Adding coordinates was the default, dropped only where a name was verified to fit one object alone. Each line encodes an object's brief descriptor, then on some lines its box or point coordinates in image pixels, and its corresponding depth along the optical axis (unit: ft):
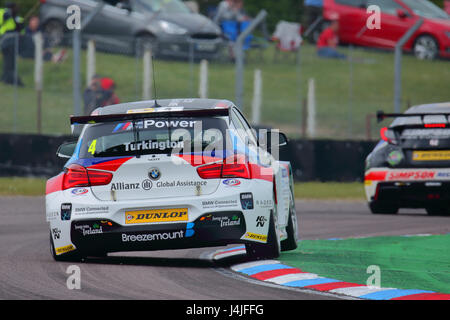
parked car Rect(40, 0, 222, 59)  91.15
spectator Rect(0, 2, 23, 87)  84.64
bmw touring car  31.73
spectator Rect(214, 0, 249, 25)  110.01
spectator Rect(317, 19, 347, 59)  100.42
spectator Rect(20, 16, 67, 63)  85.81
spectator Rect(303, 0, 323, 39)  108.78
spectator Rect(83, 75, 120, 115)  83.25
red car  101.76
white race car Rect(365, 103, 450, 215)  53.42
